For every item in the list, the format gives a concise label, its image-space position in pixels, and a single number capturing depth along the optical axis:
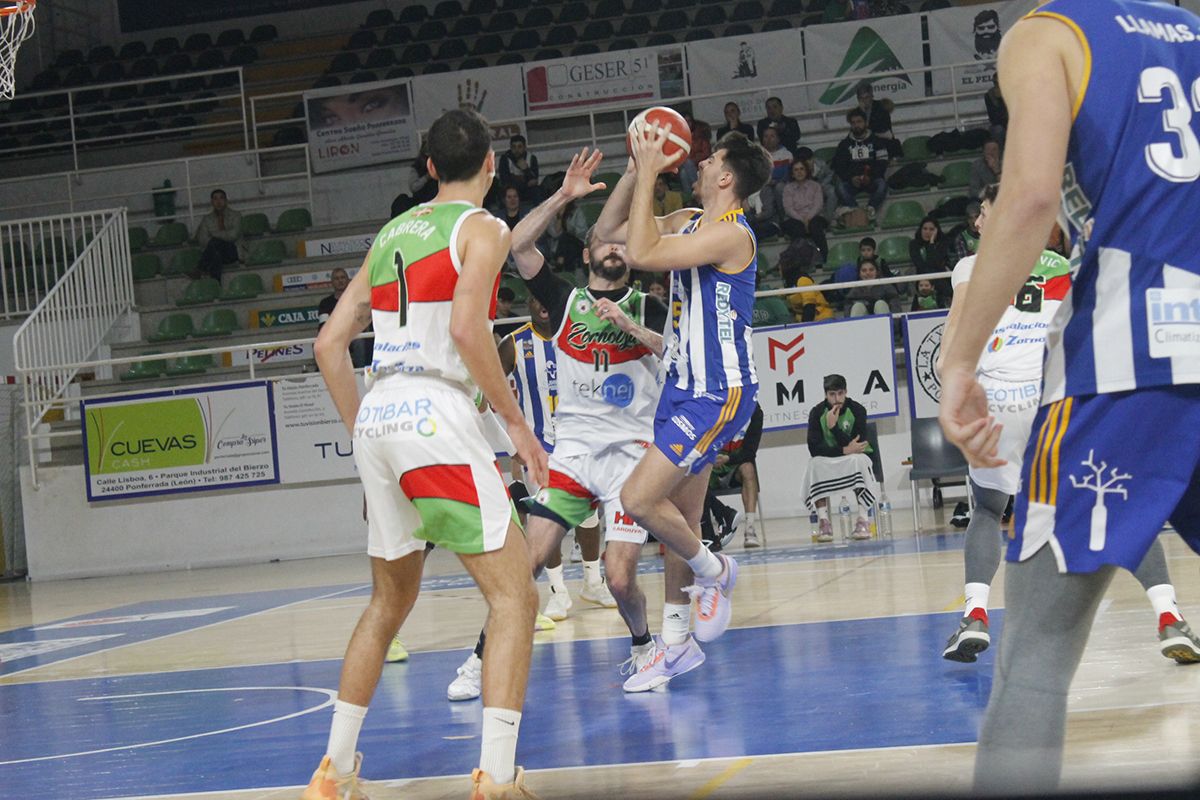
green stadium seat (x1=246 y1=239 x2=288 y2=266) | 18.98
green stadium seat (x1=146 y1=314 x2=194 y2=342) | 17.80
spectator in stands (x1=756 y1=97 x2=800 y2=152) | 17.38
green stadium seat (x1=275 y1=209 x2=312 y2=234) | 19.39
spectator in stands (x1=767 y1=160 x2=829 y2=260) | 16.62
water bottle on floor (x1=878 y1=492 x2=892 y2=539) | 12.19
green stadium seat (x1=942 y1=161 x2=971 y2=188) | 17.23
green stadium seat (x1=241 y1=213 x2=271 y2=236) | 19.56
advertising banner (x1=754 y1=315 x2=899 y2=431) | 13.67
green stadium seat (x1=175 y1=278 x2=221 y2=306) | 18.52
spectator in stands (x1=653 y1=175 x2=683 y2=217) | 16.14
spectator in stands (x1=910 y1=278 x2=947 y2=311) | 14.21
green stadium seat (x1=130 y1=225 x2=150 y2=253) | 19.56
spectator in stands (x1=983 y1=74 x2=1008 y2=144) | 16.81
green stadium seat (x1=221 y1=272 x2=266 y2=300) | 18.55
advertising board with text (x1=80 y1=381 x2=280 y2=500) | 15.22
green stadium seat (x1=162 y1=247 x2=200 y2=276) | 19.12
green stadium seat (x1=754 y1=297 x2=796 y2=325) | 14.38
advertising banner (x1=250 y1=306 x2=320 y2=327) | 17.97
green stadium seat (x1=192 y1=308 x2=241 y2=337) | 17.88
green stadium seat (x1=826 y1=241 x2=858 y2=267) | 16.30
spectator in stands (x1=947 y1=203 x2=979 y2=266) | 14.55
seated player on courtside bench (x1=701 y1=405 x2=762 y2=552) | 12.36
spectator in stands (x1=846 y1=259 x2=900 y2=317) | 14.53
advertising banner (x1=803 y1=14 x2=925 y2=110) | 18.48
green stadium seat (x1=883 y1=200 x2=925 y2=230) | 16.92
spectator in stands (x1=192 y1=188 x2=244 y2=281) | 18.88
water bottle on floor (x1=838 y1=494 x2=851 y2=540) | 11.93
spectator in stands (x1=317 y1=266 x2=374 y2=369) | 15.66
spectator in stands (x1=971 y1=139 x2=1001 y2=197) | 15.65
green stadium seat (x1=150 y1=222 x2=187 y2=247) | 19.56
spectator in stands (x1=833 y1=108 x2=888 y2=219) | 17.05
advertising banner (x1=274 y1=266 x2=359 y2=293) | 18.56
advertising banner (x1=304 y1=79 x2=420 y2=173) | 19.34
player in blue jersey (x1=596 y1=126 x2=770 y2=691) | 5.35
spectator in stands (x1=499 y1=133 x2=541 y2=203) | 17.25
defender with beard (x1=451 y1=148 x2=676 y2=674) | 5.97
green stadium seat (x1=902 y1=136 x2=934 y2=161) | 17.80
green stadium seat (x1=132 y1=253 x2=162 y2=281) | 19.06
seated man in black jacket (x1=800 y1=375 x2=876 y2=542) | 12.03
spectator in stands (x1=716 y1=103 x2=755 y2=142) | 17.08
